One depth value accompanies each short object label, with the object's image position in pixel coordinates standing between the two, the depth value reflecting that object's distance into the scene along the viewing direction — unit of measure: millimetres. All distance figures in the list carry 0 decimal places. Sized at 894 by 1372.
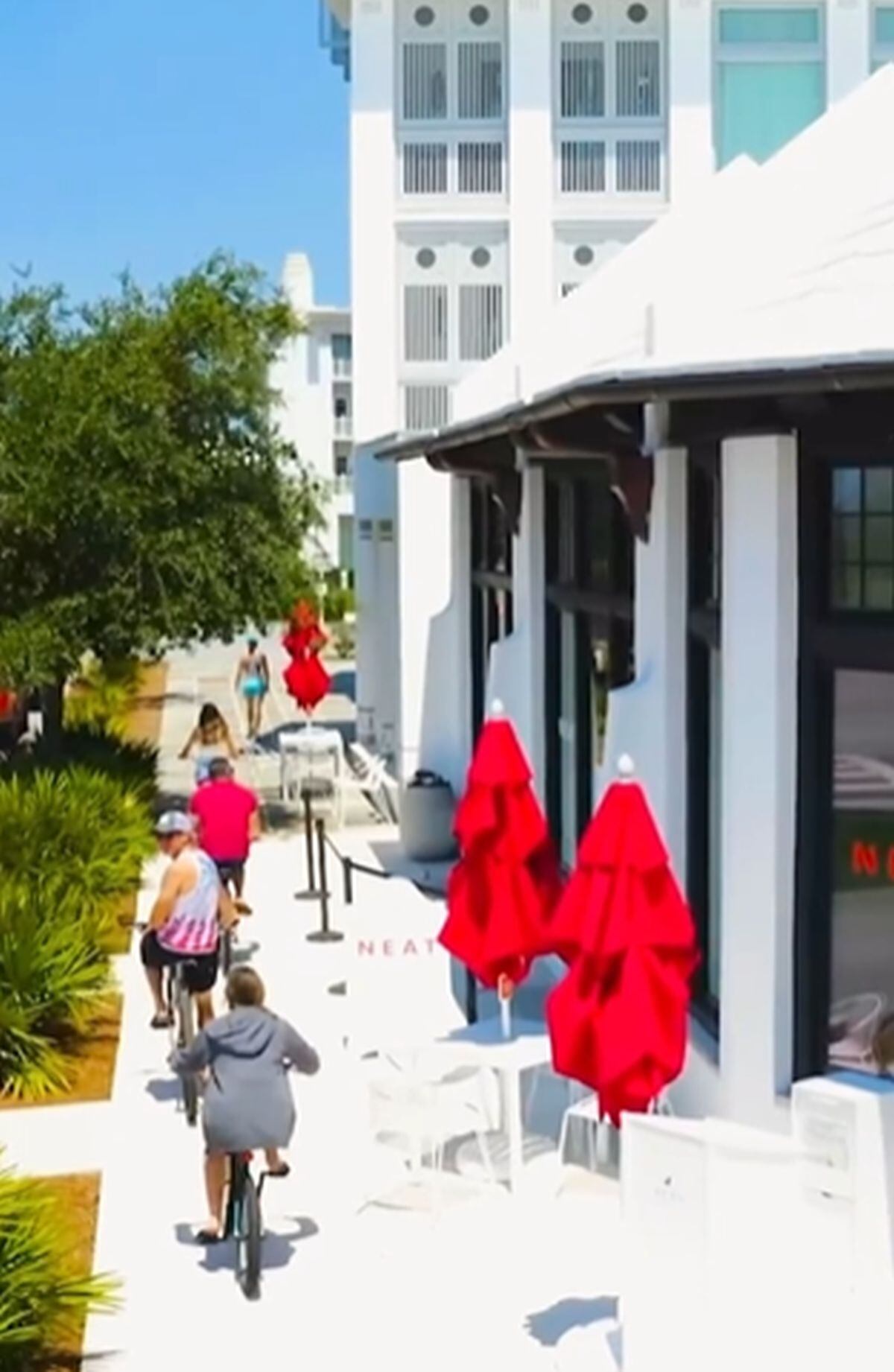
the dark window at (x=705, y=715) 8617
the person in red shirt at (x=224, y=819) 12461
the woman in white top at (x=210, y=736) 15758
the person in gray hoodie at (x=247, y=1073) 7605
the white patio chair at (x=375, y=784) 18891
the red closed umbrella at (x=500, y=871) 8594
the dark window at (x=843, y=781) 7367
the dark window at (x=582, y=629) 11039
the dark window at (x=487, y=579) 15570
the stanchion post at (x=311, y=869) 14984
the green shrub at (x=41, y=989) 10320
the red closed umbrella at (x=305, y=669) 20391
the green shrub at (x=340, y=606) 21344
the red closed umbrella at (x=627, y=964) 6684
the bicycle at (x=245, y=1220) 7492
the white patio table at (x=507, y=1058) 8484
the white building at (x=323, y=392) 60781
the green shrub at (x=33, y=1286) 6539
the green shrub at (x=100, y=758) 17766
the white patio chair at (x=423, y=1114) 8359
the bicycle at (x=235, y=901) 11891
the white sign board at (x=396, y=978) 10102
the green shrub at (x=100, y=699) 22703
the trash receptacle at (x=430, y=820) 16750
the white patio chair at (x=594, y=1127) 8258
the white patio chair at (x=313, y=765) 19781
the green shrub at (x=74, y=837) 13320
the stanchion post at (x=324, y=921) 13727
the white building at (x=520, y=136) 22172
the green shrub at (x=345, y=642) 40562
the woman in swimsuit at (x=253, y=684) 25344
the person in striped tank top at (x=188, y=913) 10125
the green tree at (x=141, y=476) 16812
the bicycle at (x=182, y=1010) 10266
